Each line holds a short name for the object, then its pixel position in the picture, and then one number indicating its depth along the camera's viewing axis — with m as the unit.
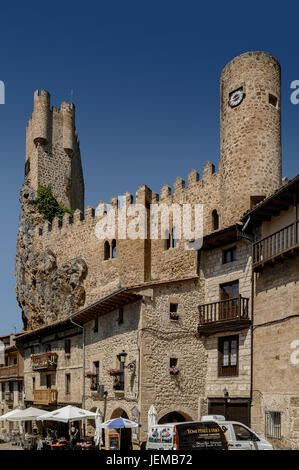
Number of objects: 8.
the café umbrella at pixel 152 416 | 22.56
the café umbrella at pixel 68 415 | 24.08
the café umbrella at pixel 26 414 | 28.78
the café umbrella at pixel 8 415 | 29.25
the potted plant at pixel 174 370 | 24.16
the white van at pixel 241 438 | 18.33
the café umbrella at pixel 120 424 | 21.83
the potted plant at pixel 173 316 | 24.92
